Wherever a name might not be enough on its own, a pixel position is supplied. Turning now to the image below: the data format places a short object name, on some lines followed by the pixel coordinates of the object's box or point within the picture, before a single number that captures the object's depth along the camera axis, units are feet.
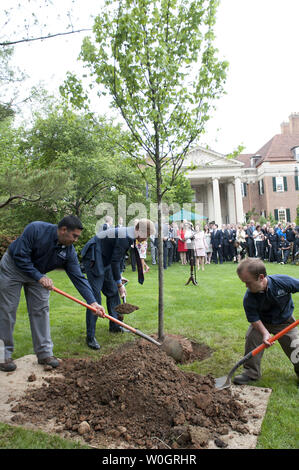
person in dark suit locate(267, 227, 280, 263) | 52.17
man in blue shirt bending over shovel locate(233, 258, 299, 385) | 11.55
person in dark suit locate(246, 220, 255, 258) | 54.80
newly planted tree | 14.83
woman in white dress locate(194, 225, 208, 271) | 44.83
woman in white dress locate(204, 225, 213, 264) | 54.82
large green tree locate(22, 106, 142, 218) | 51.11
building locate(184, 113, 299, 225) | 133.08
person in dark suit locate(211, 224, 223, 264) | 54.85
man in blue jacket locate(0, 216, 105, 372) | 13.10
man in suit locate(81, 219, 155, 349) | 16.07
